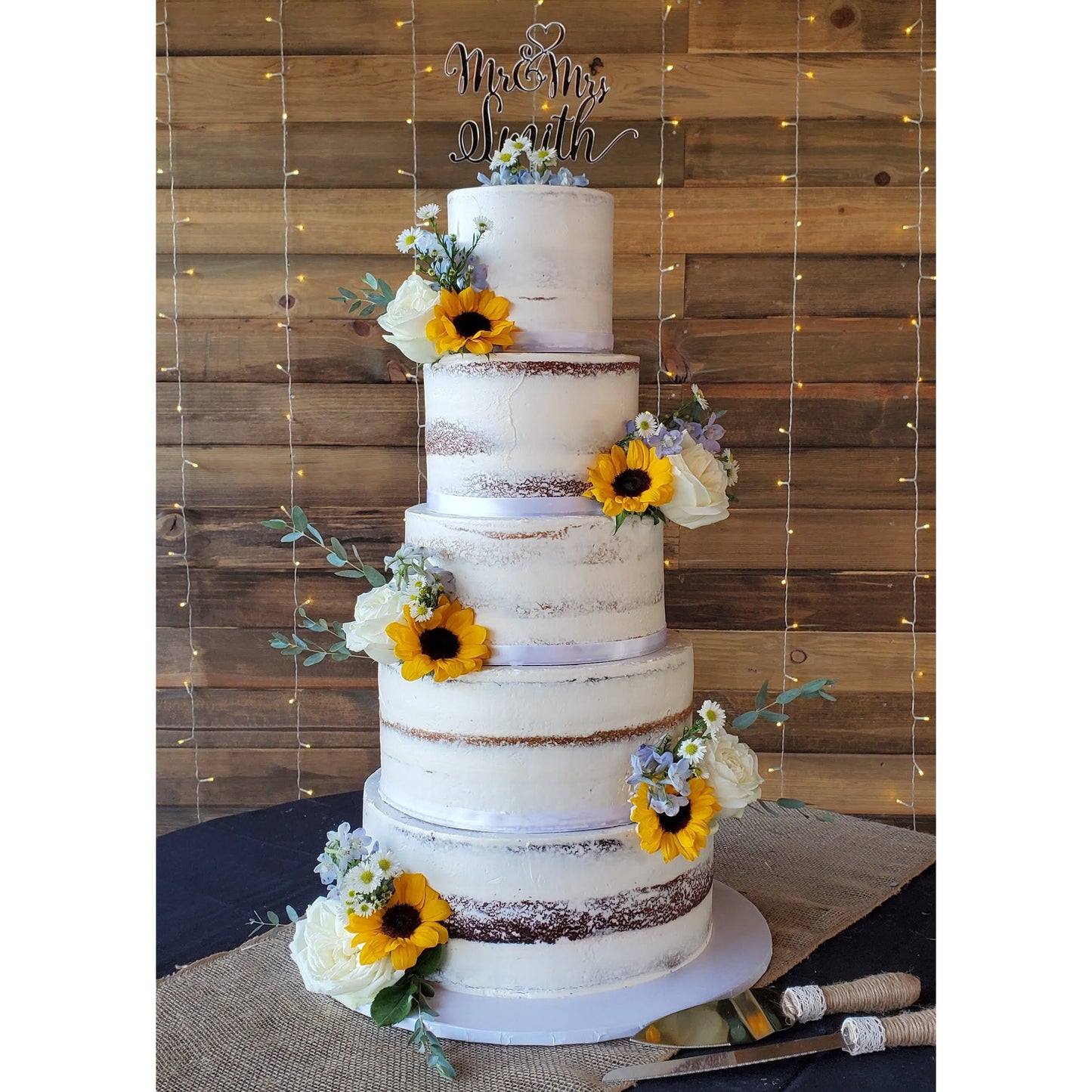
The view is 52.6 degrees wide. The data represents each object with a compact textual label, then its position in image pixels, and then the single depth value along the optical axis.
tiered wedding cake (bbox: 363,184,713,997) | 1.56
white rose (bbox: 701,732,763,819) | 1.59
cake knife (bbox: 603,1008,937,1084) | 1.37
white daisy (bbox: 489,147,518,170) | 1.61
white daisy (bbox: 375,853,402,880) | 1.55
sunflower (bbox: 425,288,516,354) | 1.57
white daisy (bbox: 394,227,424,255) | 1.62
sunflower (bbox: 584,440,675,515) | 1.58
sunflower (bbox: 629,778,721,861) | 1.53
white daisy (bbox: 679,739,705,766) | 1.57
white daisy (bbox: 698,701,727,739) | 1.59
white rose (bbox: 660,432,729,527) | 1.61
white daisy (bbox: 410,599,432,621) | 1.52
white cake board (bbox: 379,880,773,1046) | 1.47
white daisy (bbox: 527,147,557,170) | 1.63
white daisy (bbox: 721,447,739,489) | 1.75
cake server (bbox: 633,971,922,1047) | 1.44
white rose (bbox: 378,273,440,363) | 1.59
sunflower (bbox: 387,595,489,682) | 1.52
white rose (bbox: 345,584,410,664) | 1.53
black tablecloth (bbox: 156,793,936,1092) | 1.35
